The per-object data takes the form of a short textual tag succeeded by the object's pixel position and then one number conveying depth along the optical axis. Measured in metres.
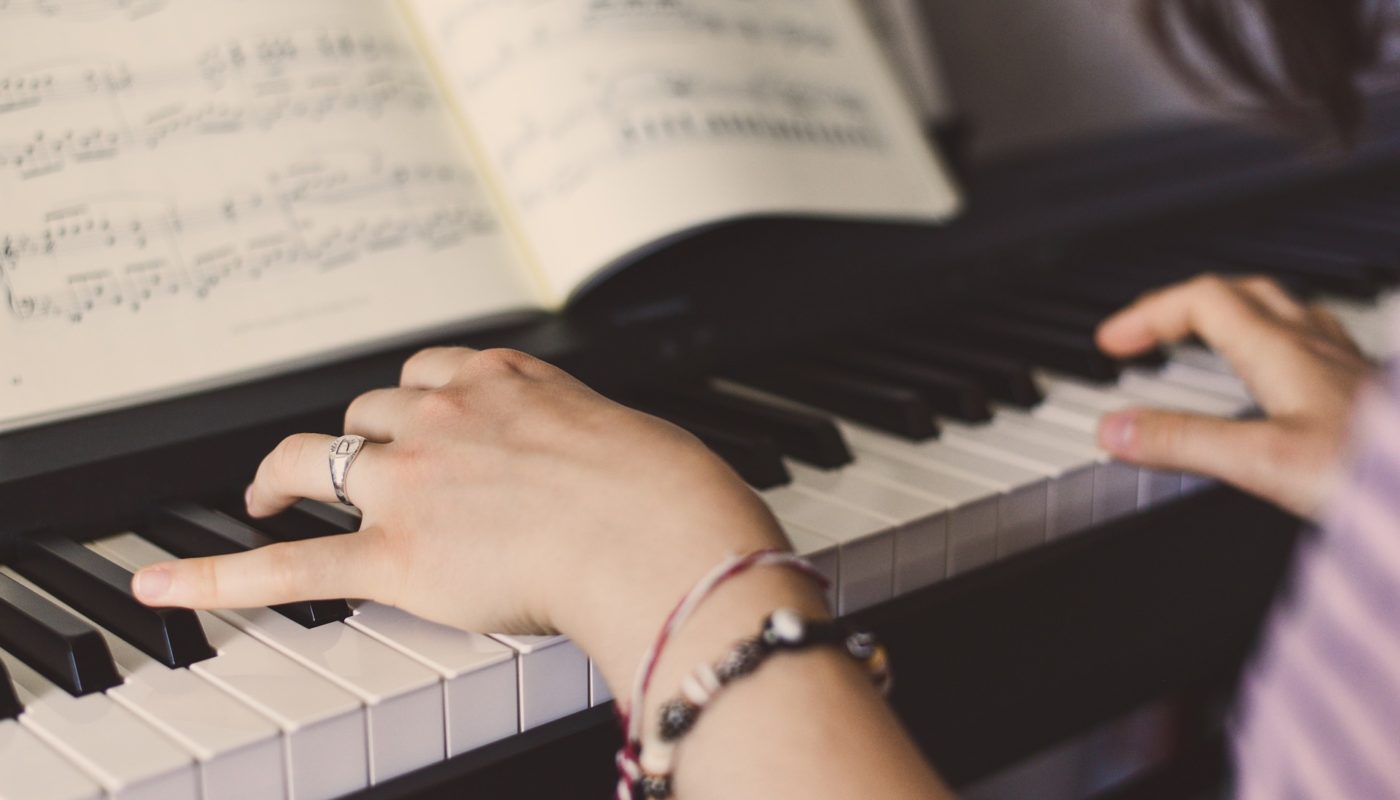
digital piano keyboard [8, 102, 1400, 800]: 0.67
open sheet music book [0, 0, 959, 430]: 0.89
